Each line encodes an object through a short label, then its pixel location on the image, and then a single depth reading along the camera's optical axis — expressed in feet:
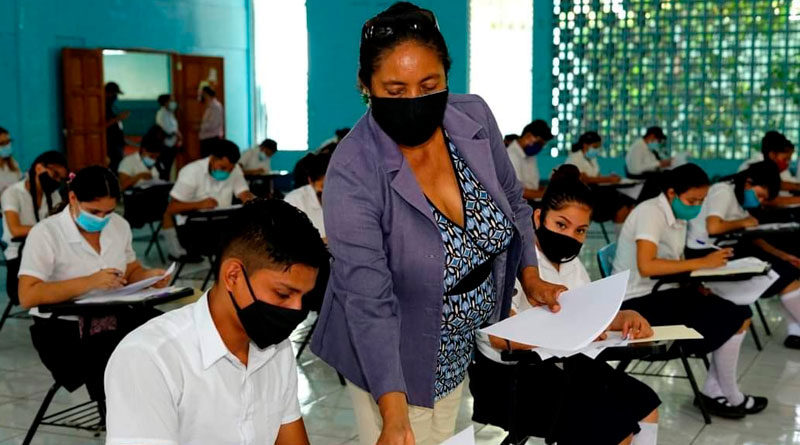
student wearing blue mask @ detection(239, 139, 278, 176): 35.42
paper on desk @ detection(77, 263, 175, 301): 12.09
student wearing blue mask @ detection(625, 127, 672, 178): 34.22
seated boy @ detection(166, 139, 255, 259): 23.84
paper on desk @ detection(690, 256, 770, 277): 13.97
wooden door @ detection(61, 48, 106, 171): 38.55
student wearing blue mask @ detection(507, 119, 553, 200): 28.76
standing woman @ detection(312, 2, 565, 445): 5.99
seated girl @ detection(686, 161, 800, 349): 17.65
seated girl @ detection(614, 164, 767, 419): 13.56
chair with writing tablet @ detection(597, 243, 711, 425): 11.59
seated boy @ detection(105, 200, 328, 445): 5.40
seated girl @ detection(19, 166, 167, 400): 11.75
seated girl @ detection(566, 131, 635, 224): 27.58
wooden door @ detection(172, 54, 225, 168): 45.78
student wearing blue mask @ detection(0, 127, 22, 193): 27.35
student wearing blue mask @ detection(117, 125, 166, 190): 29.22
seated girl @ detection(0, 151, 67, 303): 19.33
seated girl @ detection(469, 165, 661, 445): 9.39
